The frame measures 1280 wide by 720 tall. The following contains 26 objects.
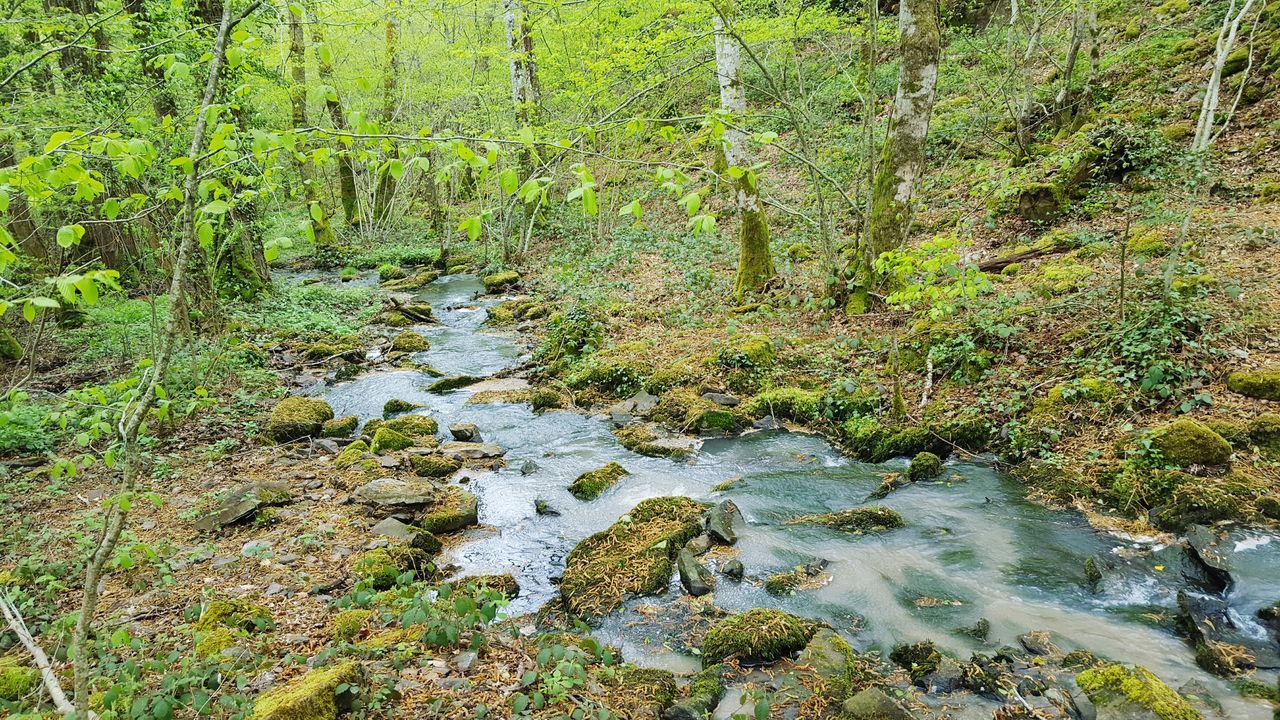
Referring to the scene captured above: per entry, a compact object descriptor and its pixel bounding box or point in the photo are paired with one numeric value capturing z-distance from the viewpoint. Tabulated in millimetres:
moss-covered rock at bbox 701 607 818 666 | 3973
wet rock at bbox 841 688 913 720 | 3225
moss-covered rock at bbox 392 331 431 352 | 12070
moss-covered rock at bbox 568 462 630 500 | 6570
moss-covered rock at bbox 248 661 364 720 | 2932
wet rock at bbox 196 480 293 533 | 5547
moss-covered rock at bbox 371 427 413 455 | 7461
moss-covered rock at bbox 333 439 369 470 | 7043
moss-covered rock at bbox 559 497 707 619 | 4758
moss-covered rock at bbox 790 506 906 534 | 5442
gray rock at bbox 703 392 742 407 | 8117
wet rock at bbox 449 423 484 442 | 8086
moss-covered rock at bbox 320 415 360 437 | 8055
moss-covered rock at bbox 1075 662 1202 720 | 3047
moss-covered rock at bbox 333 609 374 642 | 3927
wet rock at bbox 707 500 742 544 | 5363
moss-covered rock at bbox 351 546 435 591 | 4652
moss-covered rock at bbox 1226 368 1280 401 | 5387
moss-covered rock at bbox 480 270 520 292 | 17062
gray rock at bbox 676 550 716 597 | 4762
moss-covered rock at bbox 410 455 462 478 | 6980
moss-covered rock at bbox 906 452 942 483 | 6109
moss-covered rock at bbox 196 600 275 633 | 3902
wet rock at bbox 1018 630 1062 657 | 3842
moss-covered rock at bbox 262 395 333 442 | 7770
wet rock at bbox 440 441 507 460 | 7459
